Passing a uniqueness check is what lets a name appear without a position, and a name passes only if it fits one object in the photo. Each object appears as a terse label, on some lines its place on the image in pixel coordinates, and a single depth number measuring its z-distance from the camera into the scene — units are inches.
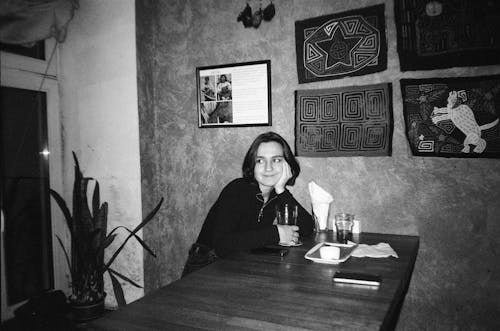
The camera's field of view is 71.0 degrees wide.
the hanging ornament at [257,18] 109.0
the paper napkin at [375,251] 69.5
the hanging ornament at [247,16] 109.7
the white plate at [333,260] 65.6
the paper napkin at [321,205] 97.4
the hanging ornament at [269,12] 106.9
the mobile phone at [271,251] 71.5
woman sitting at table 88.0
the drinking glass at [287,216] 81.7
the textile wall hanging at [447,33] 85.1
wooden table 40.5
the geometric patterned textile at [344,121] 96.3
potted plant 98.4
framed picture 110.7
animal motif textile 85.7
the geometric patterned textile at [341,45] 96.4
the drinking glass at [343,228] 81.0
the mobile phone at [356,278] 52.9
